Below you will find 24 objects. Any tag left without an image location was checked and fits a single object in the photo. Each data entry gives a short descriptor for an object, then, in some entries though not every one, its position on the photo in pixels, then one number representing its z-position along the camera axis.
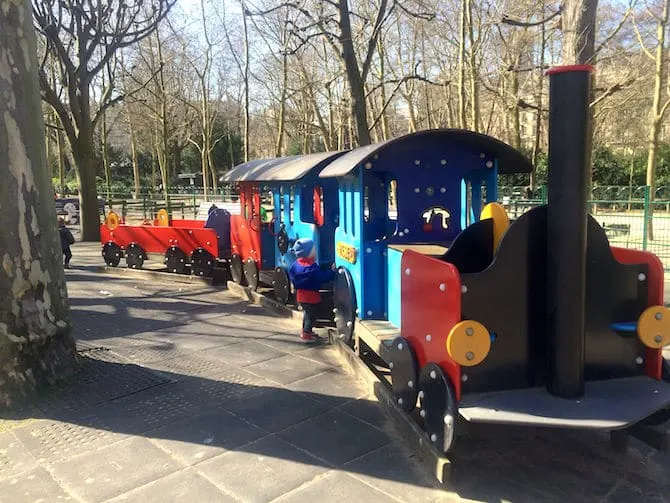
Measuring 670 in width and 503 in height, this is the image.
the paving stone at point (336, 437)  4.10
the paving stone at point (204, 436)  4.12
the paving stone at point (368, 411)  4.62
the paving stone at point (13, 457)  3.90
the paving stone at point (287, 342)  6.79
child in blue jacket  7.05
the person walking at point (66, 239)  12.50
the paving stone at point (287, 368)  5.77
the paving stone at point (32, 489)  3.54
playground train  3.41
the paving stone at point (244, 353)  6.32
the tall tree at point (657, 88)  17.09
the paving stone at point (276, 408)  4.67
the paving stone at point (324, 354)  6.30
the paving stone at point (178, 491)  3.51
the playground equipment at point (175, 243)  11.66
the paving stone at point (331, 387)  5.20
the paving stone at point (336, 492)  3.49
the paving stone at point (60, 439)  4.14
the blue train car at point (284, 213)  8.16
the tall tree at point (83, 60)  14.55
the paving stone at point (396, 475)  3.50
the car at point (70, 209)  24.72
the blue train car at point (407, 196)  5.91
